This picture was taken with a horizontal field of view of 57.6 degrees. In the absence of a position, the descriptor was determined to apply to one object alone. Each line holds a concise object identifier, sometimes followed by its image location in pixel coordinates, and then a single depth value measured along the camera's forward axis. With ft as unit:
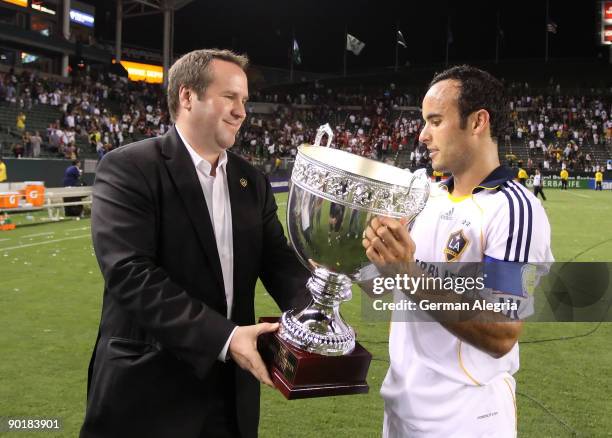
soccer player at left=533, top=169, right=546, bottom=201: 75.05
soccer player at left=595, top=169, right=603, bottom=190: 107.45
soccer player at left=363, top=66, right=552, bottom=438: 5.62
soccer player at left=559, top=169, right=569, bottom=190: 107.37
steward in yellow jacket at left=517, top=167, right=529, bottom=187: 71.36
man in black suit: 5.29
